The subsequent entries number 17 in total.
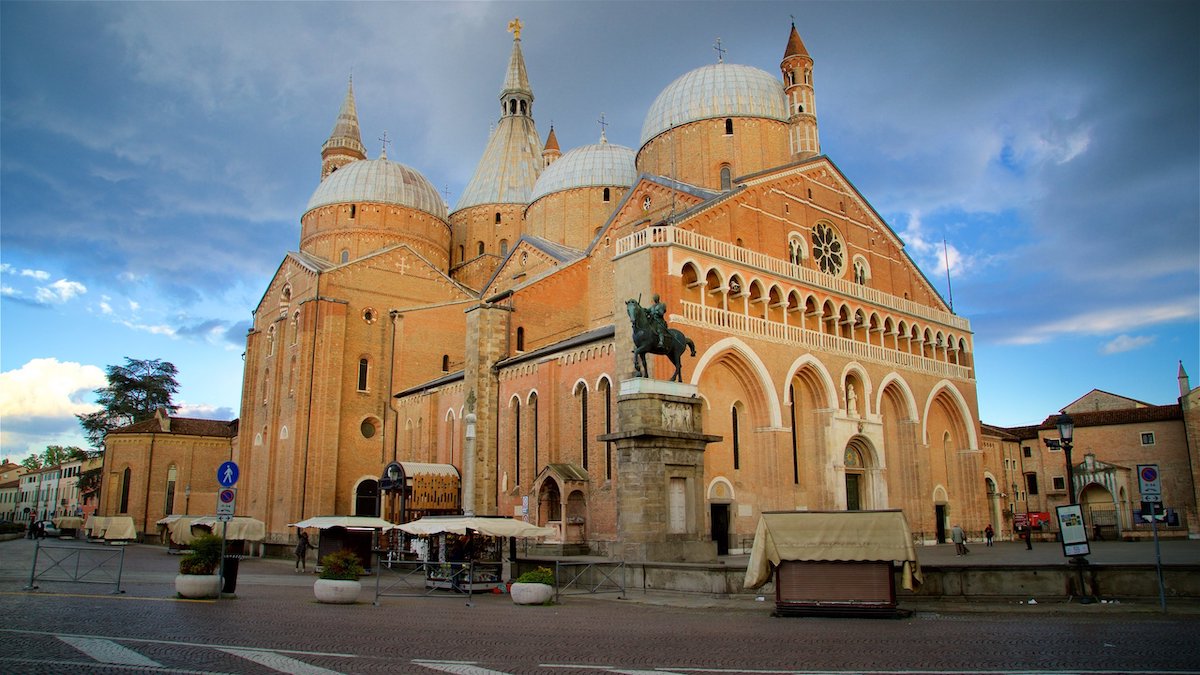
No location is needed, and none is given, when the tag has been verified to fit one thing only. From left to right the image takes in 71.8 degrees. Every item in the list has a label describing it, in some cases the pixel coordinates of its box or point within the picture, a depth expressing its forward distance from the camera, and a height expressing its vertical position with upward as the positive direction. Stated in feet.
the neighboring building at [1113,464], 141.49 +6.62
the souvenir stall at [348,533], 71.67 -2.80
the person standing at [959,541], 86.17 -4.16
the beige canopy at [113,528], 132.67 -4.24
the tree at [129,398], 190.49 +24.20
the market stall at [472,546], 58.75 -3.38
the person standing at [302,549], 84.02 -4.78
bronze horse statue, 64.49 +12.30
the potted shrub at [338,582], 47.70 -4.56
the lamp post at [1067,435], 53.14 +4.20
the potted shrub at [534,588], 48.83 -5.02
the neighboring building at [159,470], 156.15 +5.98
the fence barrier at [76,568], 55.77 -4.56
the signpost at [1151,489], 41.93 +0.58
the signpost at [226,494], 46.03 +0.44
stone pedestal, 59.77 +1.75
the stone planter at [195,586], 46.62 -4.64
